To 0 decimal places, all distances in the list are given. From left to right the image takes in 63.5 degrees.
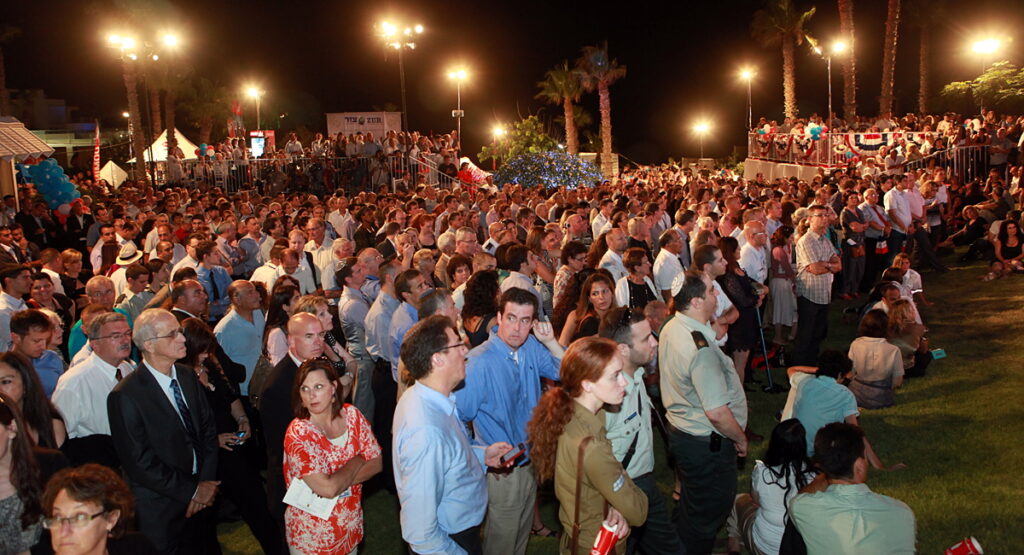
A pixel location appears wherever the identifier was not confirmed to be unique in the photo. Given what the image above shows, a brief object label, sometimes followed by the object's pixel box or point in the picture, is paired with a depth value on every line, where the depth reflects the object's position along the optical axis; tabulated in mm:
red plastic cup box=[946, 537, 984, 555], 3326
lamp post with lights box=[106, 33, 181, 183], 25375
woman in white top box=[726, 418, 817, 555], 4832
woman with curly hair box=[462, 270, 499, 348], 5684
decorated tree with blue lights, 21328
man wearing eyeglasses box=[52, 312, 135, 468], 4688
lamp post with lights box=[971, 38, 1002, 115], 27719
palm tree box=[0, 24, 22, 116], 34875
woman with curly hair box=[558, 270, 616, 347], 6051
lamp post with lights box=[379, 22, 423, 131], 21812
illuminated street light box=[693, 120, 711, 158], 46000
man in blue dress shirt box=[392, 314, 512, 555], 3373
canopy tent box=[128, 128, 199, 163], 33125
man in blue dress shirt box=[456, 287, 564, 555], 4277
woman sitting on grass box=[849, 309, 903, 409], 7812
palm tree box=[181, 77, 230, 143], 44656
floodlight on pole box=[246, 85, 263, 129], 44019
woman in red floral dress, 3914
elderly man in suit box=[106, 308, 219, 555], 4238
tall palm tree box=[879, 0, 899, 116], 28172
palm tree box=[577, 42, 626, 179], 38188
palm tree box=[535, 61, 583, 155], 38625
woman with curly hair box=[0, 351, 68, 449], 4094
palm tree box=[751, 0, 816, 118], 32125
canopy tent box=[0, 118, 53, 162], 15867
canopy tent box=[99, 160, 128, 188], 31609
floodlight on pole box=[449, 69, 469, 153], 29922
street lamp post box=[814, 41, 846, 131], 26595
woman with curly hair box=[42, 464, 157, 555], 3055
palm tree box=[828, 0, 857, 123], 27438
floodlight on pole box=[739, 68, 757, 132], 37156
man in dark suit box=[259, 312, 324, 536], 4727
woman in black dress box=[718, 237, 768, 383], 8000
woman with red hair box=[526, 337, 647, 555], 3521
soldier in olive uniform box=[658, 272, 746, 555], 4836
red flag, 28812
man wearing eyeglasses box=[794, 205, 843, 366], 9188
